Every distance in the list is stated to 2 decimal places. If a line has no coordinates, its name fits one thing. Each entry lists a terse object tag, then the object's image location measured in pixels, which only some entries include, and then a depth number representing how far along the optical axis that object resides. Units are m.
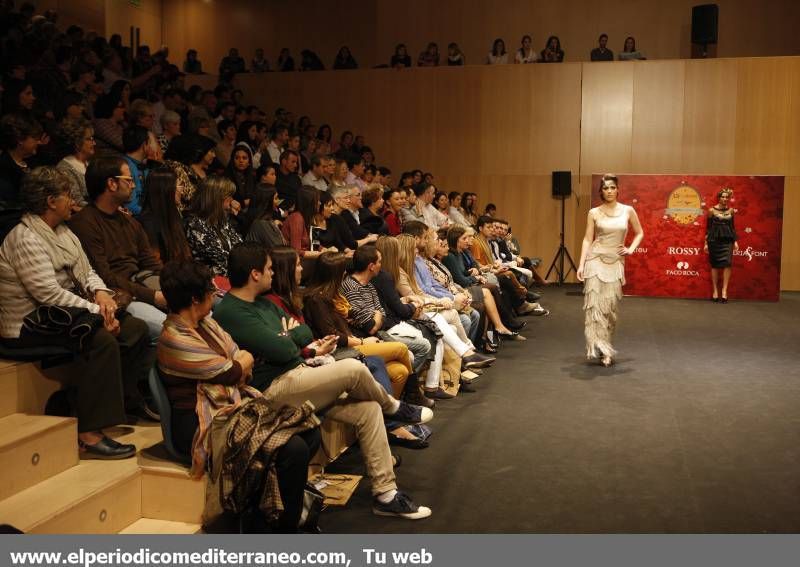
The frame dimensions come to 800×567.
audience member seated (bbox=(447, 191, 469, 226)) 10.38
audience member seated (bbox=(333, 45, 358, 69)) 12.73
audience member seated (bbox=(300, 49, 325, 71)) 12.84
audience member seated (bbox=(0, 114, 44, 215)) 4.06
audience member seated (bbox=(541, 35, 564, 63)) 12.02
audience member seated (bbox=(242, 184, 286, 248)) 5.23
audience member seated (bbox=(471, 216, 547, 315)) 7.86
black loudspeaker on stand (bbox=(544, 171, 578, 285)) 11.50
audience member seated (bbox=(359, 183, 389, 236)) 7.31
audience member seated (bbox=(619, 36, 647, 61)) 11.81
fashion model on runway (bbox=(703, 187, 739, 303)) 9.77
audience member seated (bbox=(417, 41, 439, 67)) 12.36
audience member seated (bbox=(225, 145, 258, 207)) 6.49
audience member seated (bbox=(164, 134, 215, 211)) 5.25
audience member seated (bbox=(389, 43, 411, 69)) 12.34
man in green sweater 3.32
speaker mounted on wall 11.62
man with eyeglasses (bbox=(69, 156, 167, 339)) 3.69
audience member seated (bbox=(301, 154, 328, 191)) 7.95
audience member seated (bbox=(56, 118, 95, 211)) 4.40
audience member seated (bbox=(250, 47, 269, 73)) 12.93
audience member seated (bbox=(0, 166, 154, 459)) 3.11
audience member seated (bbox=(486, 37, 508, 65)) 12.33
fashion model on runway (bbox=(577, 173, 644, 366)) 5.96
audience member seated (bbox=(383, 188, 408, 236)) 8.01
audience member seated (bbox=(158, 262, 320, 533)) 2.79
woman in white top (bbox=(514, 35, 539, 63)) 12.12
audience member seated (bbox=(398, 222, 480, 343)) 5.57
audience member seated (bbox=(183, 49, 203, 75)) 13.04
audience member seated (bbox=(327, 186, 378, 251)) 6.13
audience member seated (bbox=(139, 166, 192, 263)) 4.19
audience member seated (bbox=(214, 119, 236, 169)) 8.34
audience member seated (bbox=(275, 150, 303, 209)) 7.33
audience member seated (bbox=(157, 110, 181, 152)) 6.50
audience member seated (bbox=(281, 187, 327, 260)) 5.76
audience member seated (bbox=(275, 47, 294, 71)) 13.03
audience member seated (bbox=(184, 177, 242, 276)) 4.48
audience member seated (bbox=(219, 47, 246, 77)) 12.88
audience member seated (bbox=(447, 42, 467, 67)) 12.34
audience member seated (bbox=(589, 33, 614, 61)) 11.92
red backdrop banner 9.98
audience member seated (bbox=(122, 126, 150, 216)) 4.82
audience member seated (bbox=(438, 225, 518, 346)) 6.60
